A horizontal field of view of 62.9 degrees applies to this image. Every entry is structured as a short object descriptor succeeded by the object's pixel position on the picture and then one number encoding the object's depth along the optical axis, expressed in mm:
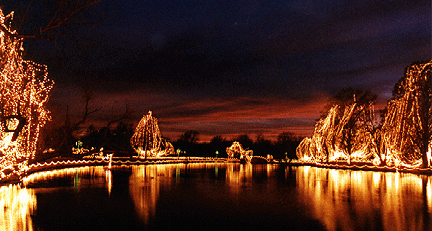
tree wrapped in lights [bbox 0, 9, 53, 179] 10774
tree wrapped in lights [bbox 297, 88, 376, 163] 35469
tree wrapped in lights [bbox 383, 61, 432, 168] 25447
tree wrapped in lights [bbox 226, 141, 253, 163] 49406
